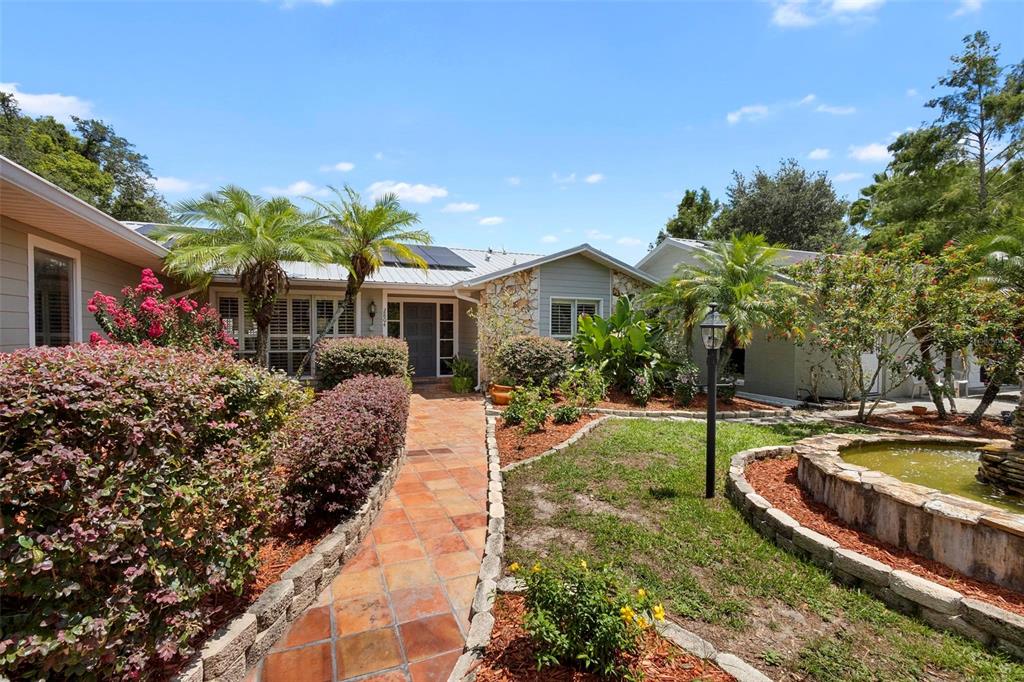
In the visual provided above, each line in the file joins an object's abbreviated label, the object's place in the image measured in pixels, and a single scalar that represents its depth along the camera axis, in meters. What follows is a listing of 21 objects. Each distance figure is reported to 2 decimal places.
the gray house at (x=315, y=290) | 5.42
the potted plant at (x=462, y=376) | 11.47
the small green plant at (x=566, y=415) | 7.42
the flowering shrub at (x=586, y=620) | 2.19
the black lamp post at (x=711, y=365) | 4.66
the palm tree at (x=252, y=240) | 8.81
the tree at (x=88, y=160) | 22.17
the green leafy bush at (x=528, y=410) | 7.05
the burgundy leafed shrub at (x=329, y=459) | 3.74
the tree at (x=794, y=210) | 24.88
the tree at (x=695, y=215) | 29.94
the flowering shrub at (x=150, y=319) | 6.59
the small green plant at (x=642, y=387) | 9.64
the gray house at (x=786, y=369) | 11.02
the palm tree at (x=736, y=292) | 9.36
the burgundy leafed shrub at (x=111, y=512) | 1.72
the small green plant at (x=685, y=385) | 9.85
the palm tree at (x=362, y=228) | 10.34
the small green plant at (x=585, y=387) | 8.32
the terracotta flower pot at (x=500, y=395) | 9.71
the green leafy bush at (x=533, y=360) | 9.69
